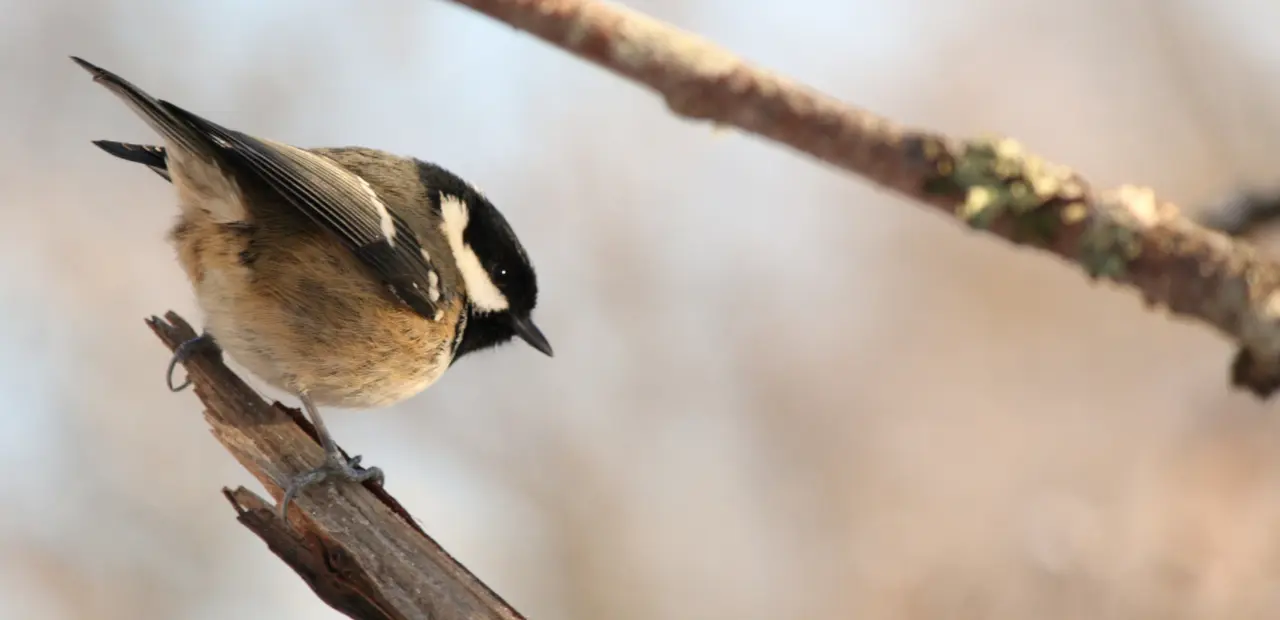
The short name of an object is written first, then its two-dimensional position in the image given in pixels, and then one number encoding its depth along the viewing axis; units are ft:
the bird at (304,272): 10.57
